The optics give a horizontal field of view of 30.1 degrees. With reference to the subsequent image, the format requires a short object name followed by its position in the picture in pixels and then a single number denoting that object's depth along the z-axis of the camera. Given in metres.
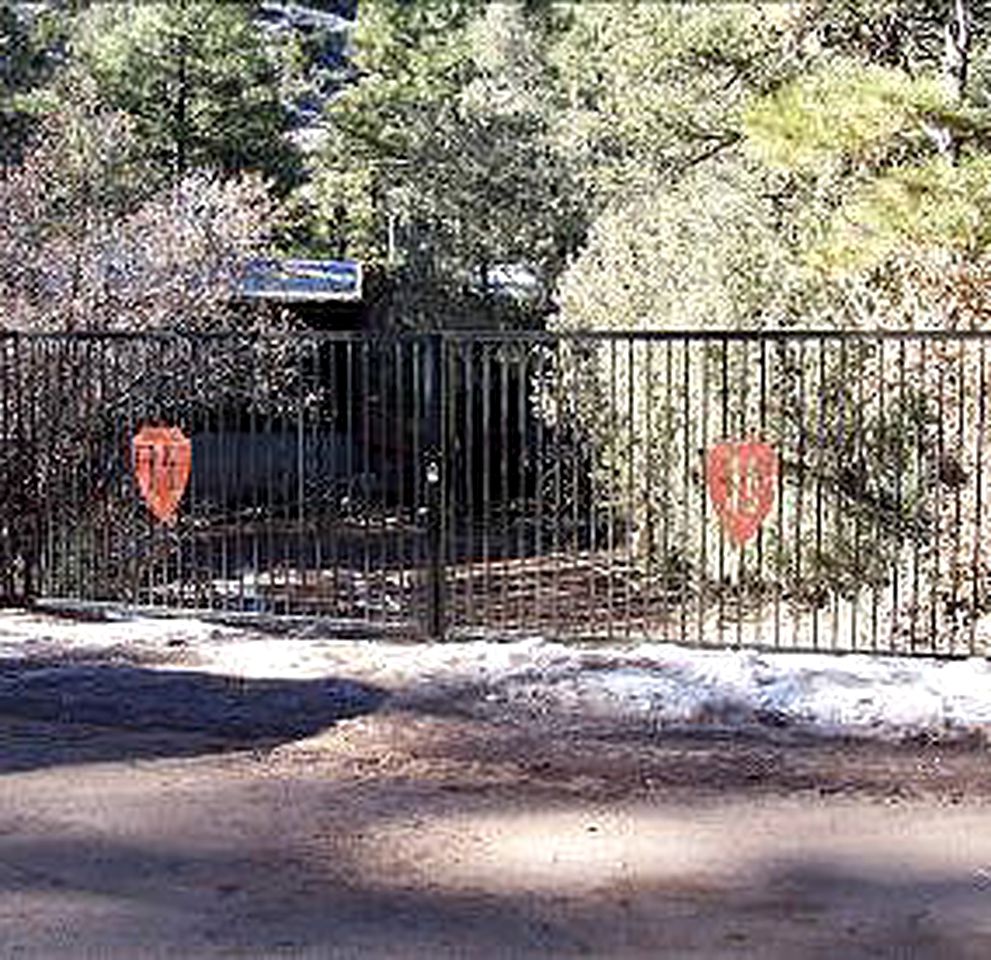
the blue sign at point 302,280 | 22.41
